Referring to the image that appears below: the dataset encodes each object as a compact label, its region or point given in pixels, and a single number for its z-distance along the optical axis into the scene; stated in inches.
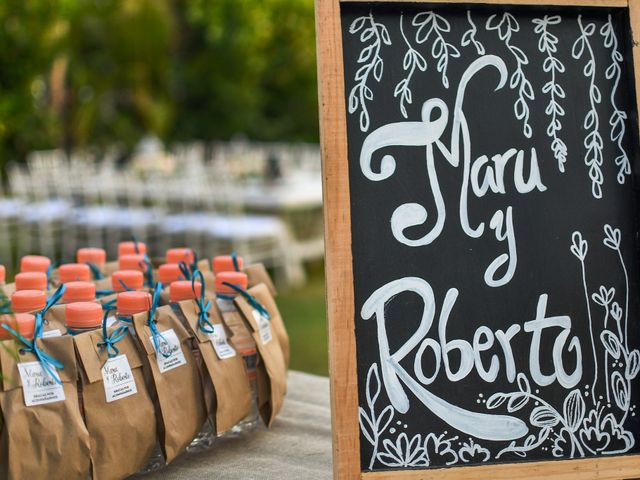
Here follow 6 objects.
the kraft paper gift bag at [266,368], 58.8
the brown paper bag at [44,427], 51.0
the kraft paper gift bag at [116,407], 52.7
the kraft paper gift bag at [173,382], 54.6
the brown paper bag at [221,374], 56.3
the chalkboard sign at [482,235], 52.5
